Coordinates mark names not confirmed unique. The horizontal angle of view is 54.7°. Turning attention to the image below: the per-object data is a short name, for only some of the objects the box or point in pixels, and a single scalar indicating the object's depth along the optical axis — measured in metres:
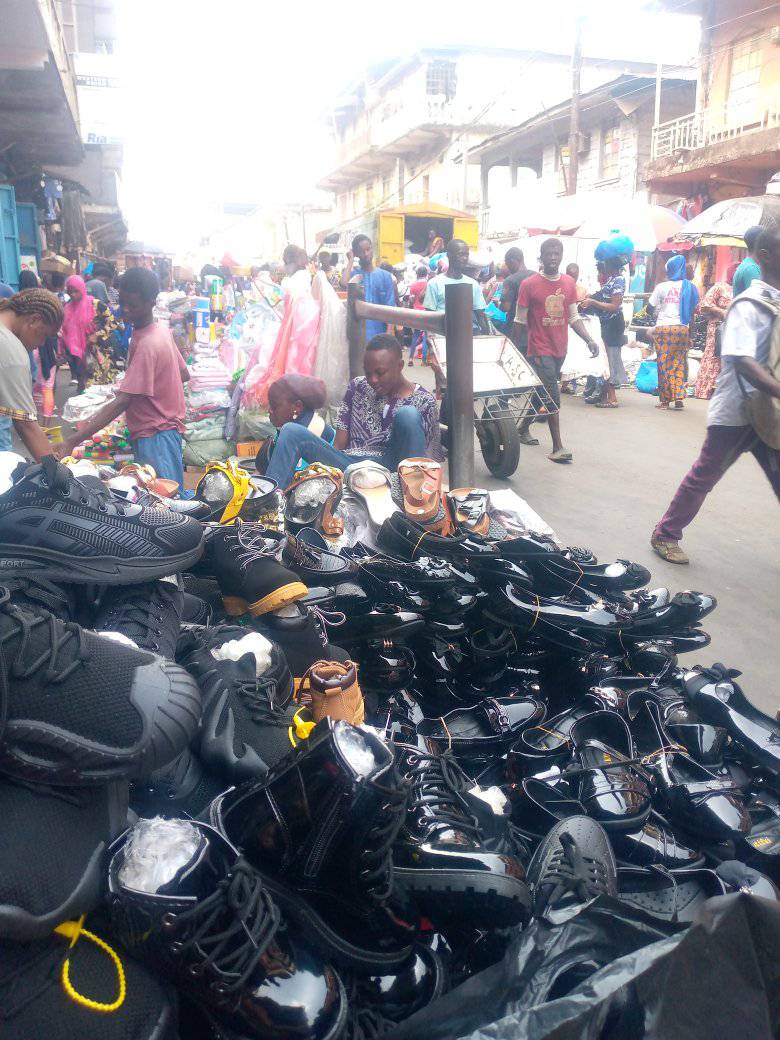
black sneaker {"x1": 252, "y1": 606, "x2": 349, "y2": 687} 2.13
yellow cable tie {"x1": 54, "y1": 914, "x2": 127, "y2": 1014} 1.06
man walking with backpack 4.02
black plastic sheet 1.01
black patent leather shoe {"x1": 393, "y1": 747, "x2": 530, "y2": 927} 1.24
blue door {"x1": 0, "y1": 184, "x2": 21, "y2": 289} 11.25
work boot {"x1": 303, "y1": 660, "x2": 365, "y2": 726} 1.77
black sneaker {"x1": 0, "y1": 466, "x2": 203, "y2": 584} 1.81
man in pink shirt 4.36
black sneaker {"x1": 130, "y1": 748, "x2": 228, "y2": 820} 1.44
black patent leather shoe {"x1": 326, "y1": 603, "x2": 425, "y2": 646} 2.26
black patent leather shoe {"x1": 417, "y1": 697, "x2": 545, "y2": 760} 2.03
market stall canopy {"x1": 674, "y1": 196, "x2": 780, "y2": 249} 12.48
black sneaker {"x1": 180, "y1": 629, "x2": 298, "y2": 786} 1.49
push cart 6.60
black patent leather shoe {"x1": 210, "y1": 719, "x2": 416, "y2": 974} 1.20
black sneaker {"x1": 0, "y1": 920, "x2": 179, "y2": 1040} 1.02
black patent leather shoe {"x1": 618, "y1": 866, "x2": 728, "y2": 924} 1.56
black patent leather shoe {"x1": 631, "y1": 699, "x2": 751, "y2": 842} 1.69
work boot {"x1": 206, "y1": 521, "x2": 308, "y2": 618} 2.17
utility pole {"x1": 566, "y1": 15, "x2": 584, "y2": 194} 19.39
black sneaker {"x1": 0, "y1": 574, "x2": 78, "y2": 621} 1.70
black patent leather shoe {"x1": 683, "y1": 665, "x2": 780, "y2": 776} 1.97
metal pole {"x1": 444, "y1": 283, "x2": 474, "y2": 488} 4.06
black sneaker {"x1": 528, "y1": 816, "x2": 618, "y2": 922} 1.37
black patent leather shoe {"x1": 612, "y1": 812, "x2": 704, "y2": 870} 1.66
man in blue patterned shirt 4.17
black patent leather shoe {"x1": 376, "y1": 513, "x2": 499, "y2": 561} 2.61
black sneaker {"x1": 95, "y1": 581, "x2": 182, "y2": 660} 1.80
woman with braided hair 3.90
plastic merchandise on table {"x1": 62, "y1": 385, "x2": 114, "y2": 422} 6.10
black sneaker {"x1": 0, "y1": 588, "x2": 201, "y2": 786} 1.16
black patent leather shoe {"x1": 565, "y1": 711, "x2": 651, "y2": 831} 1.66
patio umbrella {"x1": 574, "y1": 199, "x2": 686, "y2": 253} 15.48
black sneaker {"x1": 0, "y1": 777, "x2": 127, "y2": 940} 1.04
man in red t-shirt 7.47
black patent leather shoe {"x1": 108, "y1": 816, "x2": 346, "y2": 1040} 1.07
